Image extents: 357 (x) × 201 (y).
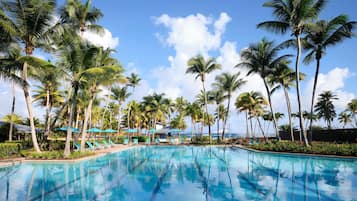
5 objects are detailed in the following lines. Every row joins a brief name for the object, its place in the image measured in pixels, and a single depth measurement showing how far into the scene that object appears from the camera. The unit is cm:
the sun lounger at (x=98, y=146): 2021
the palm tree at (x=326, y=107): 3850
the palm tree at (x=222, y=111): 4141
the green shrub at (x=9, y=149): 1279
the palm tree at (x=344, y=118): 4450
